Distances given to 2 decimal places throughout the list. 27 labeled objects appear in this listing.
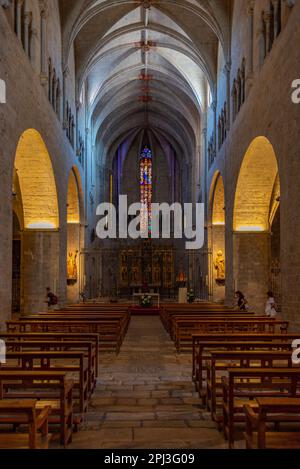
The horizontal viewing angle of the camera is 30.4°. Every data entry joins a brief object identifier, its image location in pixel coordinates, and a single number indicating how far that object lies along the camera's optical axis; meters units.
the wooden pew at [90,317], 13.43
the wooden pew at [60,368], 7.14
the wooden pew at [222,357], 7.05
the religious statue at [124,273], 39.51
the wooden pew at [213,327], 12.77
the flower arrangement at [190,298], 29.72
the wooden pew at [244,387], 5.85
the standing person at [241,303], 19.06
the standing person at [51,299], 20.03
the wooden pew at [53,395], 5.78
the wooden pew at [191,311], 16.38
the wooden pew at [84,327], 12.59
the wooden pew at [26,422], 4.36
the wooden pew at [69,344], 8.47
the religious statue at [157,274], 39.69
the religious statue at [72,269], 29.44
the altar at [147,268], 39.31
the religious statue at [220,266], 29.10
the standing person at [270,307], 16.69
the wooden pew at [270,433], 4.43
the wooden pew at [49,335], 9.84
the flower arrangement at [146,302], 28.89
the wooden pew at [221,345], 8.45
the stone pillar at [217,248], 29.33
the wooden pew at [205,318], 13.27
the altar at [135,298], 35.97
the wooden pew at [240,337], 9.54
